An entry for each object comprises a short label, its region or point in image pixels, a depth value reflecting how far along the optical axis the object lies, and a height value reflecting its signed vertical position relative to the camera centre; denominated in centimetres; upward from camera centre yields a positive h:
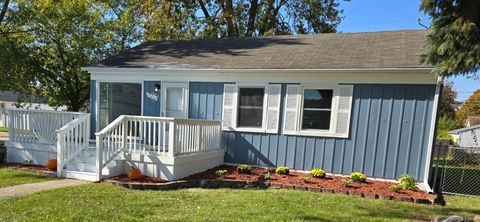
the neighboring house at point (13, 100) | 1754 -242
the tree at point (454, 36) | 471 +99
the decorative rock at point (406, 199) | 601 -190
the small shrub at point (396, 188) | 653 -185
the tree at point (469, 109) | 3941 -94
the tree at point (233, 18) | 1856 +433
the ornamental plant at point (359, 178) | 718 -185
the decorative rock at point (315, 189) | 655 -198
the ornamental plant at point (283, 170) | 782 -196
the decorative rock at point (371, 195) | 620 -193
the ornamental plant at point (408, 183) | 669 -179
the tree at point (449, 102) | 4131 -20
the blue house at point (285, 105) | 721 -42
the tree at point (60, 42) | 1429 +167
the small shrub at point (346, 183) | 685 -191
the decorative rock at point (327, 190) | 648 -197
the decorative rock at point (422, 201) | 598 -190
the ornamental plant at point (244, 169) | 784 -199
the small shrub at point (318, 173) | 756 -191
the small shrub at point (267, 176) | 729 -199
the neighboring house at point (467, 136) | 2195 -239
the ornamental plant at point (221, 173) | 750 -202
